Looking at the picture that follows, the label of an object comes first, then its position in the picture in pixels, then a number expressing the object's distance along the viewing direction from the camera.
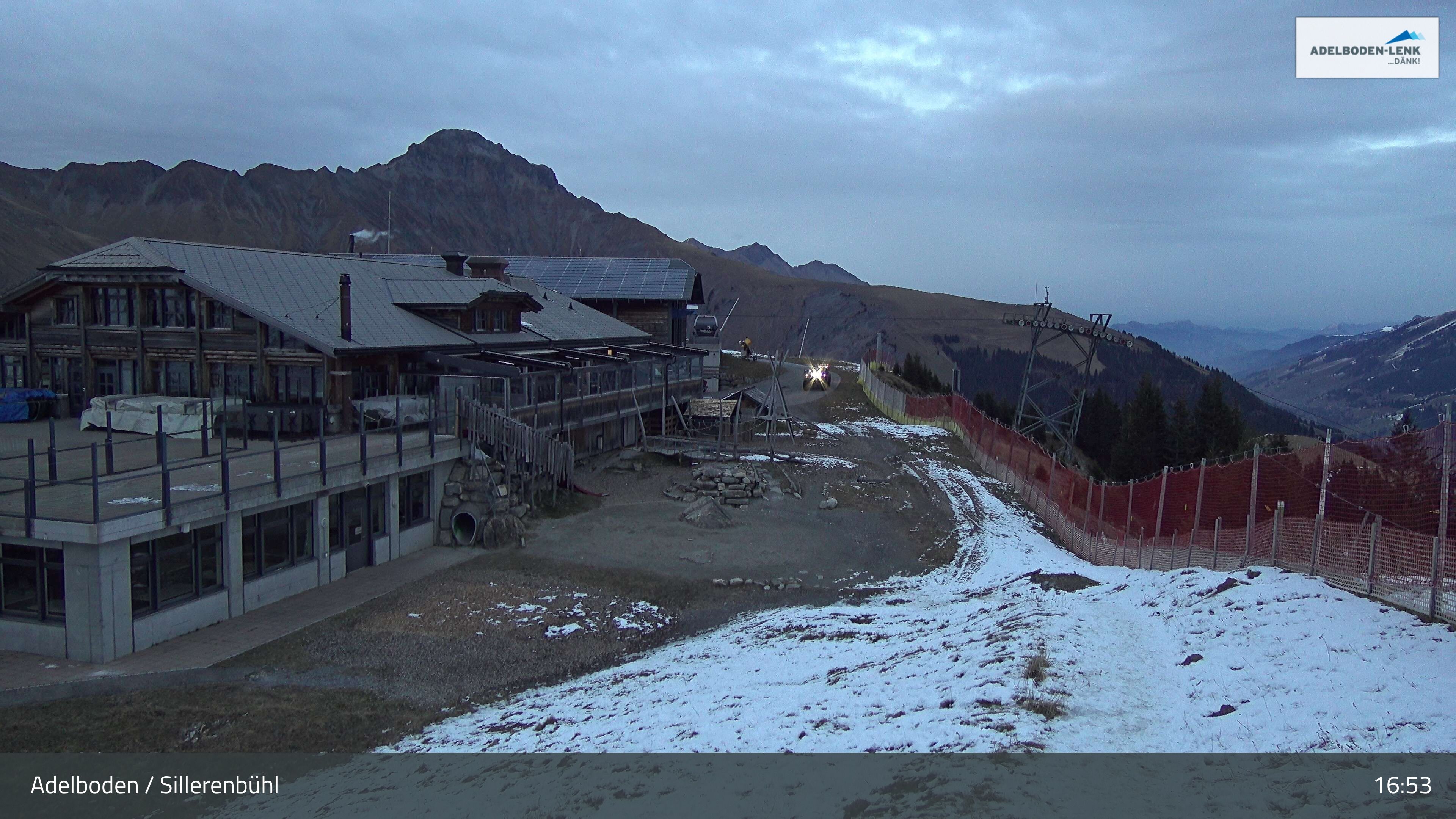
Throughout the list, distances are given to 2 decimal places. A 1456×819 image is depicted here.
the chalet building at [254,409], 17.14
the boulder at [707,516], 29.91
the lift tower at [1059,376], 46.72
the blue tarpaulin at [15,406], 29.89
